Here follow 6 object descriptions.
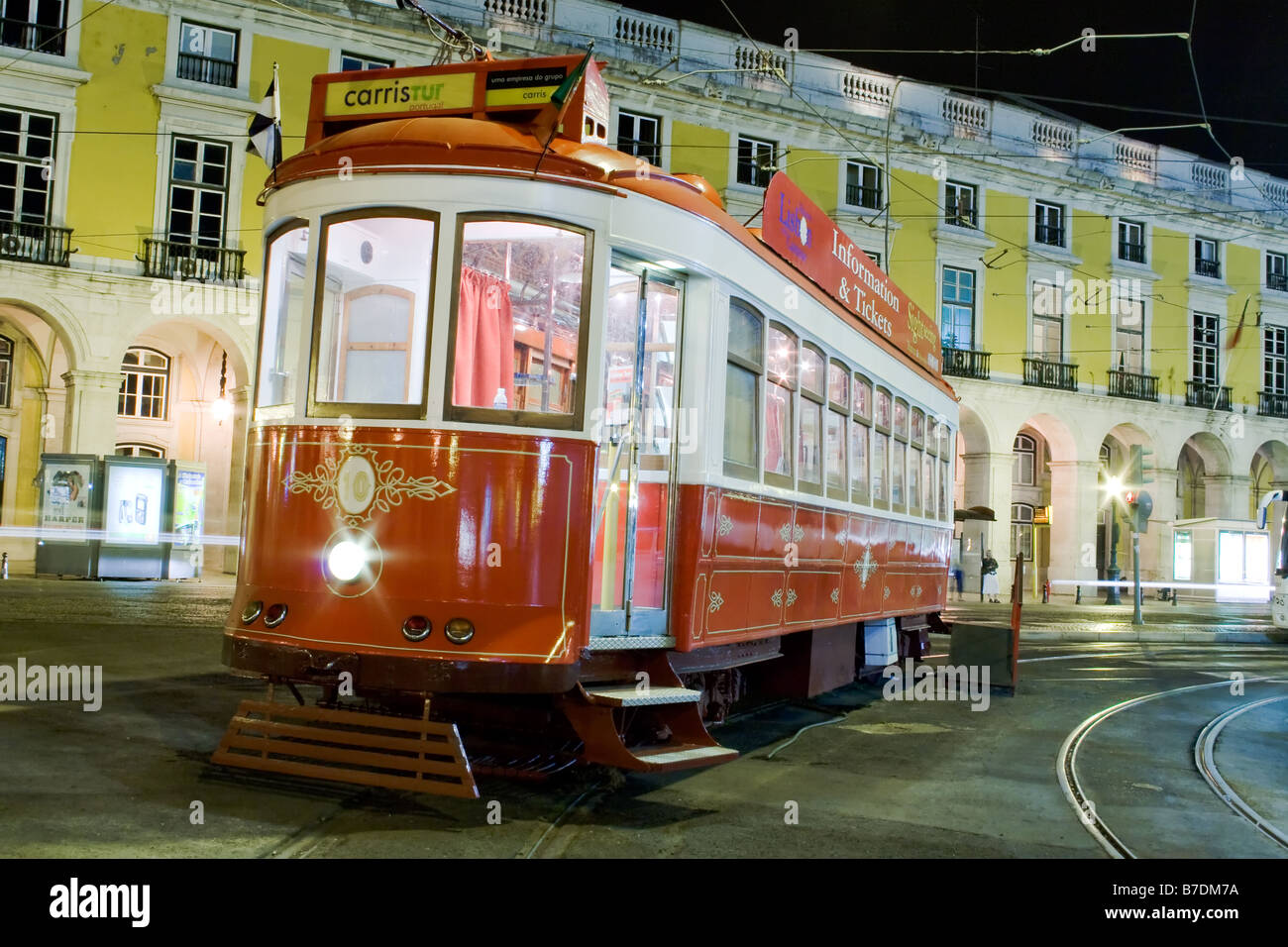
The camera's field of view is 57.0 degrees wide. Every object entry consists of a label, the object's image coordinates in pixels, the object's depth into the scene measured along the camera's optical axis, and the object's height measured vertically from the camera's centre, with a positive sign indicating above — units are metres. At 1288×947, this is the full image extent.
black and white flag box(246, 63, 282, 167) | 7.36 +2.49
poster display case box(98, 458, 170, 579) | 22.22 +0.12
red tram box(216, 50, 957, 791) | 5.80 +0.62
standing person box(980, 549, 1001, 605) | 30.04 -0.34
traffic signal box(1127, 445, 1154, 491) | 33.47 +2.71
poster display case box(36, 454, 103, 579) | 21.94 +0.52
